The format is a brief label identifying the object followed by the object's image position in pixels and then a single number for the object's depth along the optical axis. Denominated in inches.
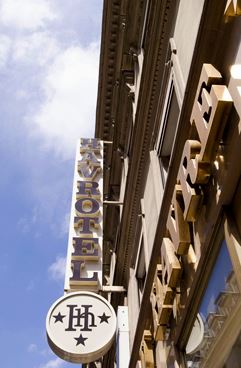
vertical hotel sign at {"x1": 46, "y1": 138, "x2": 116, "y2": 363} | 356.2
